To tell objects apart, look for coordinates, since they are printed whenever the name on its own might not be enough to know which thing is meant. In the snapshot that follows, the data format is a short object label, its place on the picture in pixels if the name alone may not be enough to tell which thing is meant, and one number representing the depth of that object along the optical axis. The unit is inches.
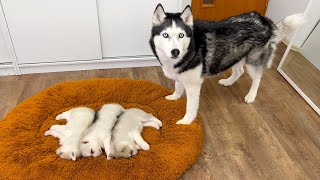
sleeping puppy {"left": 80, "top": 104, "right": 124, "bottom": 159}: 73.0
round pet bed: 70.5
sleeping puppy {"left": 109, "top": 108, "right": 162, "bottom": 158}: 73.0
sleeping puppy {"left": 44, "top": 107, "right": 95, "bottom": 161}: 72.0
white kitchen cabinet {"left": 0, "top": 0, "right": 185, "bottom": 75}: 101.7
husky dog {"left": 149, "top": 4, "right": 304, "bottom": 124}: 73.0
